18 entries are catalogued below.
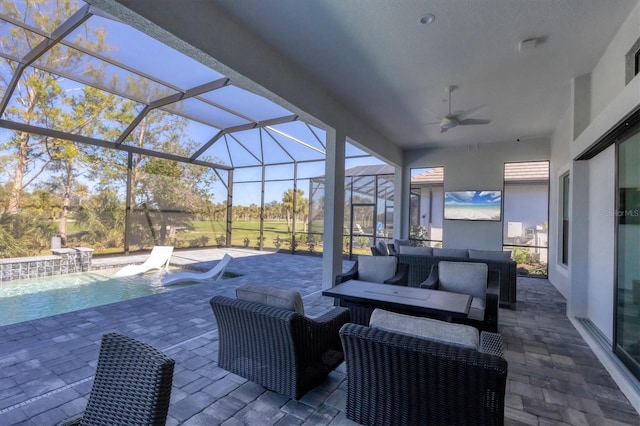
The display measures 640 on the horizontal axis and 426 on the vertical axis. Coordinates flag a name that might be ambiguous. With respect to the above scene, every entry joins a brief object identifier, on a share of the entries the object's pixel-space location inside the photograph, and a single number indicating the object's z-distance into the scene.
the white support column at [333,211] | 5.48
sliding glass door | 2.77
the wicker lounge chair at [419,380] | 1.46
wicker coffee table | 2.80
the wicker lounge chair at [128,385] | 1.15
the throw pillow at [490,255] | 5.13
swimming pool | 4.77
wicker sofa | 4.85
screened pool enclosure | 5.38
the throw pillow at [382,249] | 7.13
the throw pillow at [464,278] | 3.80
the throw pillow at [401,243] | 8.01
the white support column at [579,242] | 4.26
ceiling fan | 5.00
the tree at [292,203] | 11.48
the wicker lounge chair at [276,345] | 2.10
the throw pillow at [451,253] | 5.21
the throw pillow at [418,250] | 5.36
